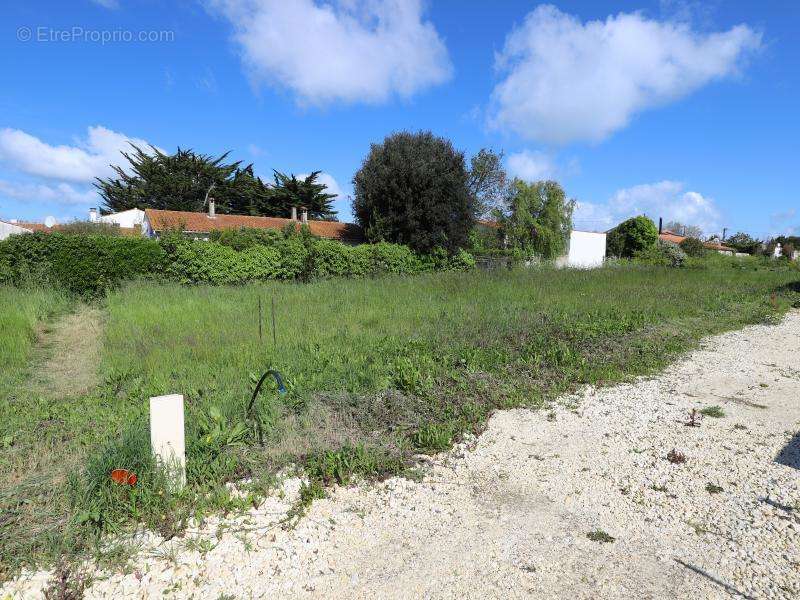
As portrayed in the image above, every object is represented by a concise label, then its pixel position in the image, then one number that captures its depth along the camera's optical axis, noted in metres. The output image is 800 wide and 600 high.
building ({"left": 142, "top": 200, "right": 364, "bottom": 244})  25.62
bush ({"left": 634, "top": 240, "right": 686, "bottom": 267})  29.16
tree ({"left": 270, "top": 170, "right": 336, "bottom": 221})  42.03
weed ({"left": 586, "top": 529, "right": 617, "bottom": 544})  3.07
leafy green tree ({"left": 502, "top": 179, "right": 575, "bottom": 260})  27.64
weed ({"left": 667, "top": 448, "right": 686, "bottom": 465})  4.18
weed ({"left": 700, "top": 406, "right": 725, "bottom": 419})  5.31
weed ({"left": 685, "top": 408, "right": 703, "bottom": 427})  5.00
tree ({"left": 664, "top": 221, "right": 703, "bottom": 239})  60.66
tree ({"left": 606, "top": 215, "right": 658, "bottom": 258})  33.66
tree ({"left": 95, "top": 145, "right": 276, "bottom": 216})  40.50
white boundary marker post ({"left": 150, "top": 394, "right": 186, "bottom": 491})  3.28
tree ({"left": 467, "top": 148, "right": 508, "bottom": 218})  34.84
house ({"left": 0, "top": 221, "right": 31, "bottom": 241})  27.89
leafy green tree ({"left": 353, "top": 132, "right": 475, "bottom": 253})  22.39
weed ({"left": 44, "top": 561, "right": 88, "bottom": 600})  2.47
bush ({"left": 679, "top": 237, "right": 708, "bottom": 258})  34.91
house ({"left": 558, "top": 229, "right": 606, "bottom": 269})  30.70
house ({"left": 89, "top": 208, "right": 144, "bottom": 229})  35.25
